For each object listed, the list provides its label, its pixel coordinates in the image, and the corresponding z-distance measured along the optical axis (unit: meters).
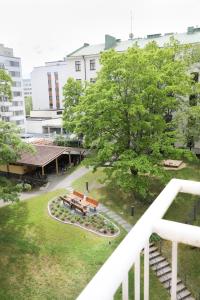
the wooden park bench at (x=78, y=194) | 22.26
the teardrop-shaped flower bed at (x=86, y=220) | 18.64
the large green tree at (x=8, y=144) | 16.36
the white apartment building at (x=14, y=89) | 58.16
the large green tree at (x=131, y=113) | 19.33
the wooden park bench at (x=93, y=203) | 20.79
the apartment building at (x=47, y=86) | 75.88
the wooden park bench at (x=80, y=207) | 20.25
